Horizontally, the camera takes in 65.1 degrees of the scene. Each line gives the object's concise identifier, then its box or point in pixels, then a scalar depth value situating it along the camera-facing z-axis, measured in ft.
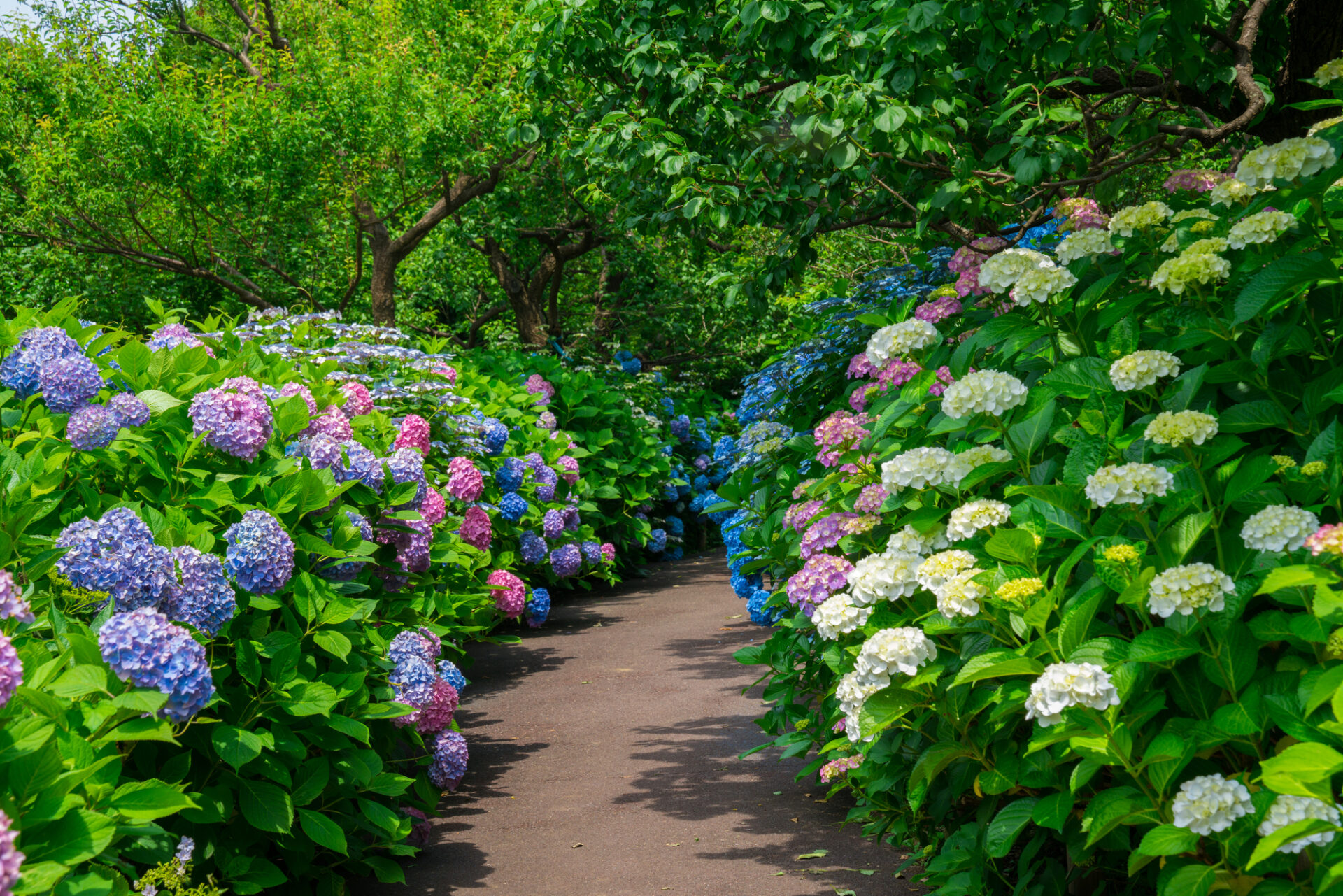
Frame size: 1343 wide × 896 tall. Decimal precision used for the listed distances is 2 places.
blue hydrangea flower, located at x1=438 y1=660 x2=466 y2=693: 15.01
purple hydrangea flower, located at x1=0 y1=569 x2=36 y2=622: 5.81
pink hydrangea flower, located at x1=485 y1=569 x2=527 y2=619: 21.80
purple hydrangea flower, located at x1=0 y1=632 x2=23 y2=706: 5.33
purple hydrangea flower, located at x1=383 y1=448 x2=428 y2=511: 13.48
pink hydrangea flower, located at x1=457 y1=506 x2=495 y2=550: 18.92
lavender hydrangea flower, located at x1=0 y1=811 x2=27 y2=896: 4.43
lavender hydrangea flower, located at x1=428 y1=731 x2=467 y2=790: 13.94
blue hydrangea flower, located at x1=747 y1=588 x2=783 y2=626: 18.31
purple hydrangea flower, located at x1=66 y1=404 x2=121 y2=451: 9.45
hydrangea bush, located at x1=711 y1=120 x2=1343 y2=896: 6.57
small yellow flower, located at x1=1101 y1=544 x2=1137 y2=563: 6.98
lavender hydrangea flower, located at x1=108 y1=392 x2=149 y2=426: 9.85
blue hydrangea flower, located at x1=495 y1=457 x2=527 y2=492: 24.39
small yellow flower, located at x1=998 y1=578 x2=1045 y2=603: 7.41
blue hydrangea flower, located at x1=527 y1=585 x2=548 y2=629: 25.70
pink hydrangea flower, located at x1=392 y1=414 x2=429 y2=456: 17.04
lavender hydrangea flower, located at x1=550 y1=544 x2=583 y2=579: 27.40
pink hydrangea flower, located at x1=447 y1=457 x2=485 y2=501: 18.29
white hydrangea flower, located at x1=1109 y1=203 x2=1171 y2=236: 9.63
